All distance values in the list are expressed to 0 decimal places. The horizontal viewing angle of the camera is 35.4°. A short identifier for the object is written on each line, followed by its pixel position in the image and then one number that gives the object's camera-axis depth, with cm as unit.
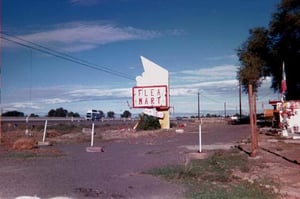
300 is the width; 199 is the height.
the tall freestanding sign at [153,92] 4691
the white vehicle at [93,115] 9944
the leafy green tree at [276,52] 4853
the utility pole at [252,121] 1797
